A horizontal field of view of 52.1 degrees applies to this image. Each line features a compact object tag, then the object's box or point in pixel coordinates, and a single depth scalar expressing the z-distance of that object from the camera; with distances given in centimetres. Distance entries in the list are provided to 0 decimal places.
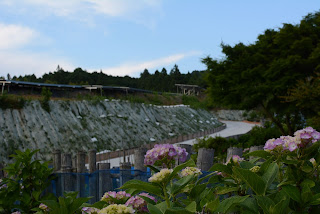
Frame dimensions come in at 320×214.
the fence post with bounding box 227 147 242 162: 445
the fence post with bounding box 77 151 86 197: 583
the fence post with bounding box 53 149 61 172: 639
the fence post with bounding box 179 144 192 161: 476
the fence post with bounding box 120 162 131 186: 504
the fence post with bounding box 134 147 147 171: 506
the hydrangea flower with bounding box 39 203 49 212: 293
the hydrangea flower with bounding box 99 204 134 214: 148
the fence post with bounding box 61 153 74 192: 577
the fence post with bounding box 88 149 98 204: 560
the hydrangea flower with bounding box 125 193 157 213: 179
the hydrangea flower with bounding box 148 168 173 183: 175
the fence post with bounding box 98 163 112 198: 532
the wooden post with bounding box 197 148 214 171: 424
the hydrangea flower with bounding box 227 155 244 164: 235
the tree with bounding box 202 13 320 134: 1673
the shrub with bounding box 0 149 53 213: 459
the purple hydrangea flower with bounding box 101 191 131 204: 192
